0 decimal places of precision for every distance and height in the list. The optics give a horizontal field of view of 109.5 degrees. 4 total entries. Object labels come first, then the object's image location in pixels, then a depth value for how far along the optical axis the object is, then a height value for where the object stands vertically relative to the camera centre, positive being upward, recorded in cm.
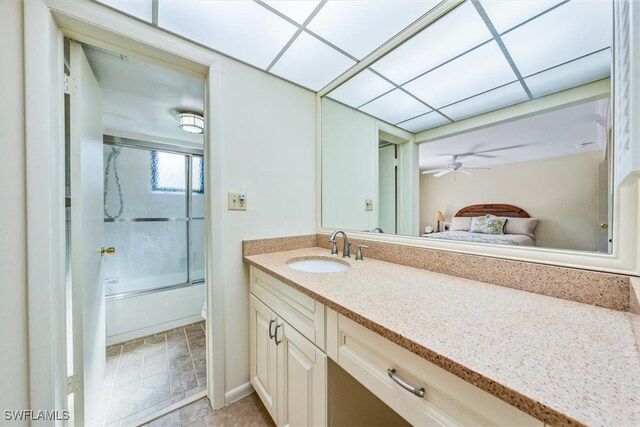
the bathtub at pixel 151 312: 196 -95
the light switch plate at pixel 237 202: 132 +6
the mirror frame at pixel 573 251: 62 -10
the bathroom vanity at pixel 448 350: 36 -28
